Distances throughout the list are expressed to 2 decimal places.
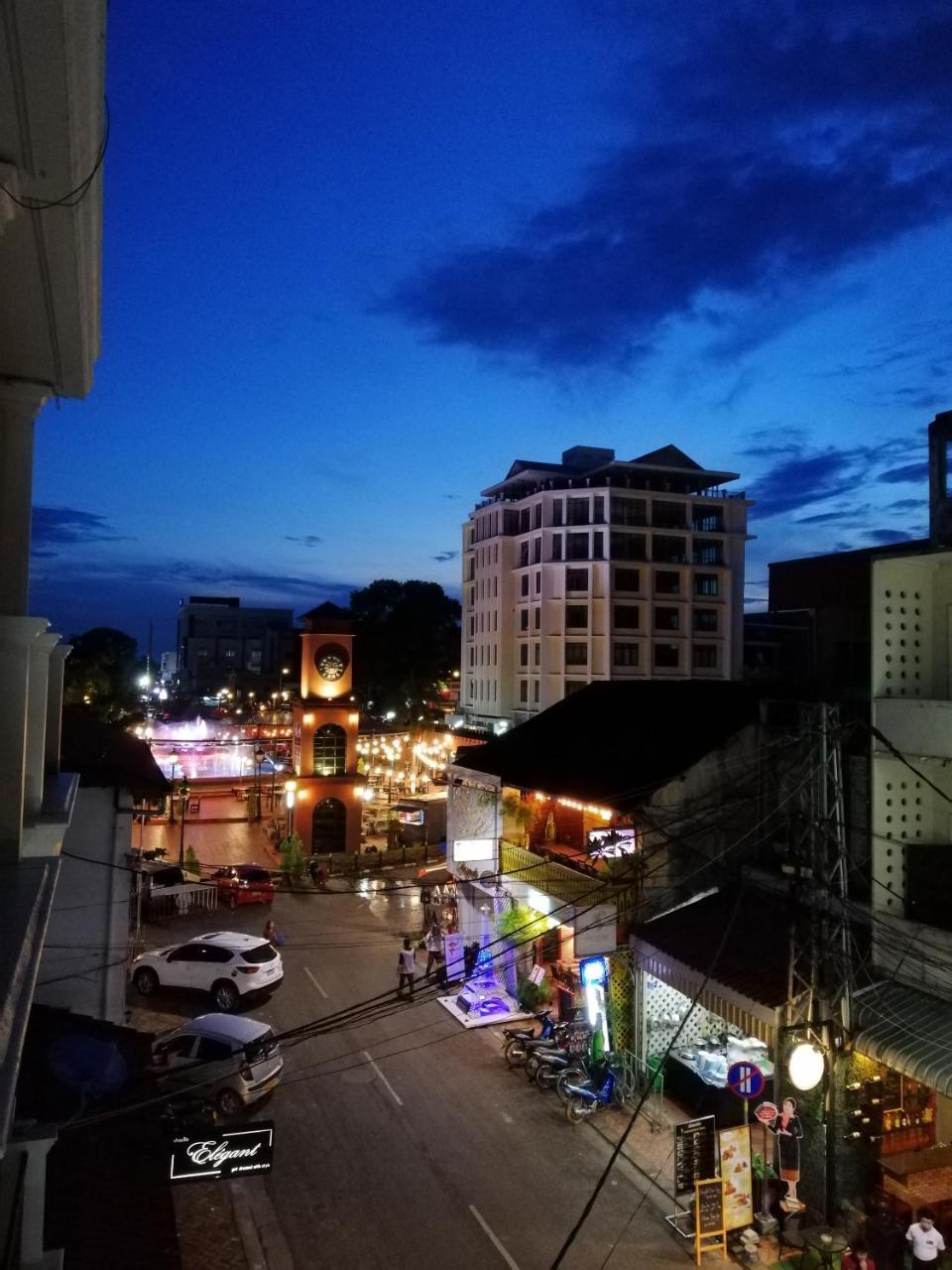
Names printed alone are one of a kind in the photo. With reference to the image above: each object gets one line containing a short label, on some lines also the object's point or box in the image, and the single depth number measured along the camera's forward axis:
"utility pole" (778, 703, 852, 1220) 10.66
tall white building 49.59
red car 28.70
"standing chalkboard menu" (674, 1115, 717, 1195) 11.45
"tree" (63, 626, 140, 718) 41.56
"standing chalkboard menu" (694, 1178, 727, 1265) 11.27
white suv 20.09
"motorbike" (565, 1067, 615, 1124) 15.29
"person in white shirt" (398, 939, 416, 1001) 20.55
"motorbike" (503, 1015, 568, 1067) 16.98
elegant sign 9.24
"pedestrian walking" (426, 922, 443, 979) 22.42
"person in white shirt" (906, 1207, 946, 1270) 10.00
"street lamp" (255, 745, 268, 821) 44.41
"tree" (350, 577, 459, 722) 70.06
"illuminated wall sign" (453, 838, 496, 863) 22.28
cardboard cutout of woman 11.52
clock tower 36.34
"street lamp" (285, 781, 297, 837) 36.09
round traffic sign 11.77
